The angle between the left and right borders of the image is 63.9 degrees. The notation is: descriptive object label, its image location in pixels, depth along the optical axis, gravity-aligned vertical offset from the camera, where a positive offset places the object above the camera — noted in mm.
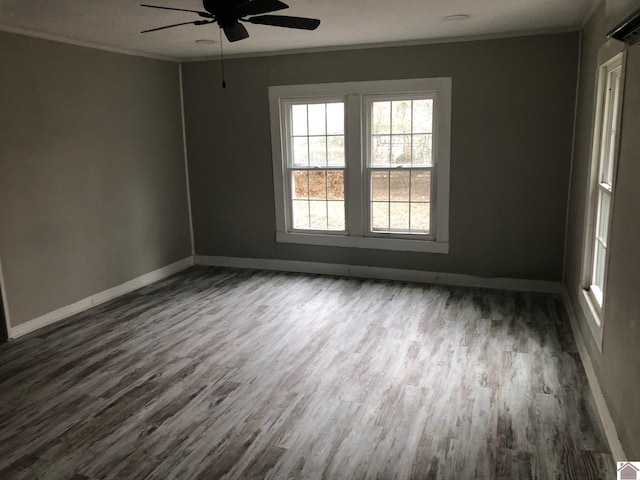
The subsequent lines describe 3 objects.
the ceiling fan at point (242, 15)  2969 +759
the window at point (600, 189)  3395 -365
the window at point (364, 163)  5516 -260
